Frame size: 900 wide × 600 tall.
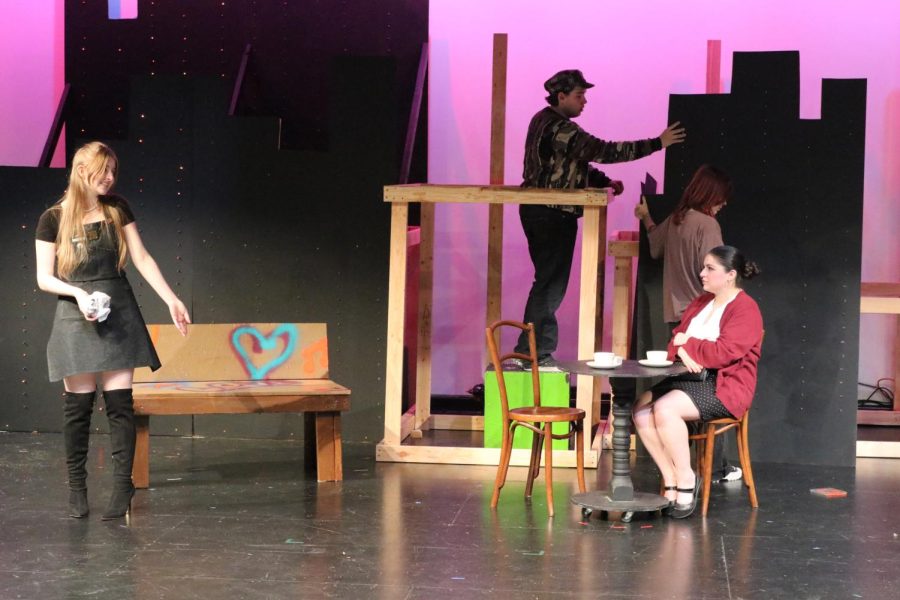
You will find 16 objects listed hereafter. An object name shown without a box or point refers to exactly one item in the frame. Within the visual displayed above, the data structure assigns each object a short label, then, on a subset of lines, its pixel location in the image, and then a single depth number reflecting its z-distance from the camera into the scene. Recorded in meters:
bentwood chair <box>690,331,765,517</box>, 9.75
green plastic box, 11.30
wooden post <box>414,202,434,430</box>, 12.62
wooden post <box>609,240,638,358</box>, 12.25
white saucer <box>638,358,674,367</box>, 9.46
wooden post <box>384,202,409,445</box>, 11.42
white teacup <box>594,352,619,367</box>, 9.38
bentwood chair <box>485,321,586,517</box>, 9.64
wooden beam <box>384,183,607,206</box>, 11.08
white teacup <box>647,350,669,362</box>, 9.51
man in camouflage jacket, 11.20
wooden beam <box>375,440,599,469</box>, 11.45
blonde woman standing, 8.75
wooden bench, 10.41
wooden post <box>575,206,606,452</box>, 11.21
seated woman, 9.56
